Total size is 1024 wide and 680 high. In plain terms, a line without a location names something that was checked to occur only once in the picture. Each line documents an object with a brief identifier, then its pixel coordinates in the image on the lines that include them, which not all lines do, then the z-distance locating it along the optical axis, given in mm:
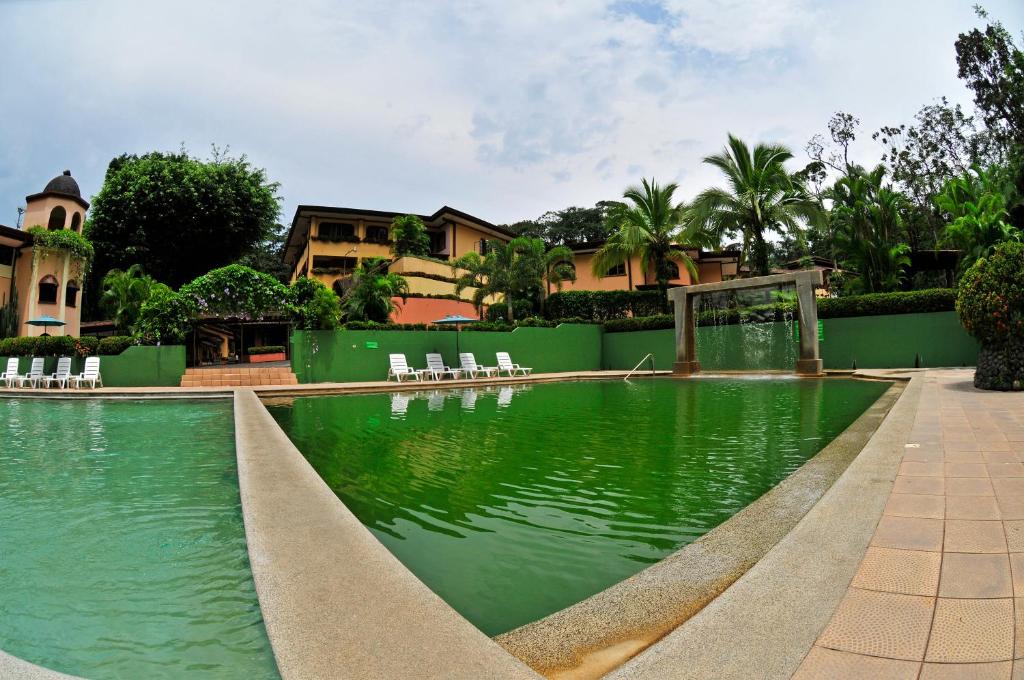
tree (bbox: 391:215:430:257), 34344
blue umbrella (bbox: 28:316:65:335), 20781
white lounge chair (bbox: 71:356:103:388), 17548
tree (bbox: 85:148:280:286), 34500
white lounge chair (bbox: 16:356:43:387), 18047
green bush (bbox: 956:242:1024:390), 9367
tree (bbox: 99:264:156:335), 27858
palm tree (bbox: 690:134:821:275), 21531
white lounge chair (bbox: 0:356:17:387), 18094
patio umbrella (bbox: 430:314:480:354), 22969
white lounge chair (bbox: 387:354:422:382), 19488
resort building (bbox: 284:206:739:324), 31031
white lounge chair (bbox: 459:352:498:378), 20636
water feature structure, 18344
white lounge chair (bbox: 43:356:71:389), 17766
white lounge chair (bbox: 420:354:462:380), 20094
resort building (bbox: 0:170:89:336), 29266
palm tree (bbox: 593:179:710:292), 24109
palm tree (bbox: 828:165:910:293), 23547
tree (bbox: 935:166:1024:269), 19938
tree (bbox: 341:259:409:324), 24047
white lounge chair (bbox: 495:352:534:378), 21609
